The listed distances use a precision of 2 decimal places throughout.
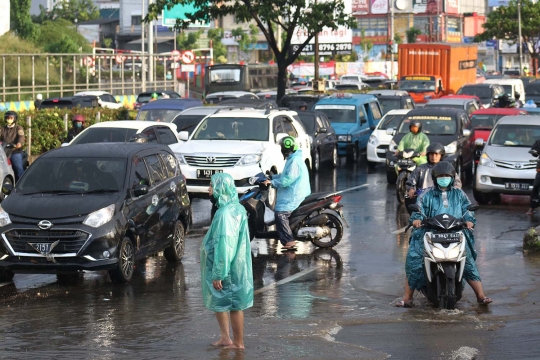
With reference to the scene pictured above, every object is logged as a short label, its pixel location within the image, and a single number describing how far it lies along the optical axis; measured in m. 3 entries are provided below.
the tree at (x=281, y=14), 38.56
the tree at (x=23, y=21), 86.19
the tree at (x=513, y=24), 91.00
